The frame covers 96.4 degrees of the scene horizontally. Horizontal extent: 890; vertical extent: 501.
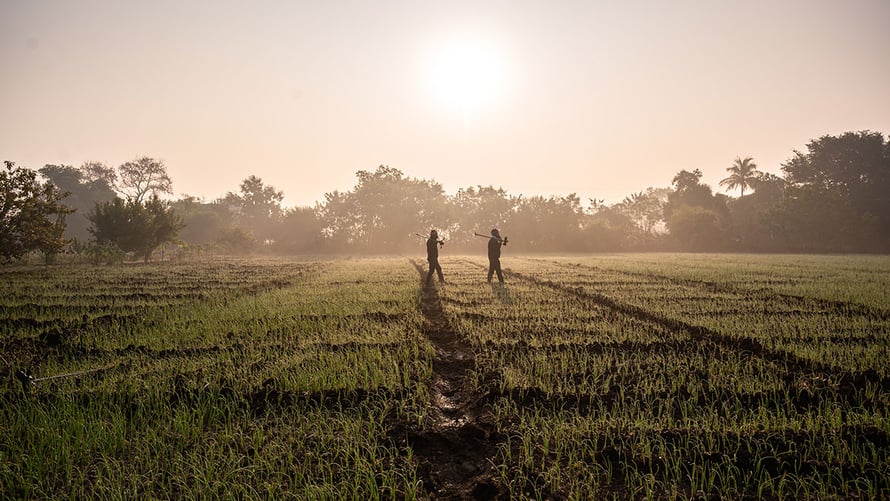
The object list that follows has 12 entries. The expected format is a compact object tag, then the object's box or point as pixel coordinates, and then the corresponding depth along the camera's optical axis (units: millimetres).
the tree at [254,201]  71675
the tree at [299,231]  55906
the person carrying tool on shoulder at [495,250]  13751
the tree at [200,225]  61375
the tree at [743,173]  65312
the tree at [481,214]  58094
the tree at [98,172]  69125
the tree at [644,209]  72250
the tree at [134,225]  27391
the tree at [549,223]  54531
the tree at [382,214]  57469
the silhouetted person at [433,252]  14016
